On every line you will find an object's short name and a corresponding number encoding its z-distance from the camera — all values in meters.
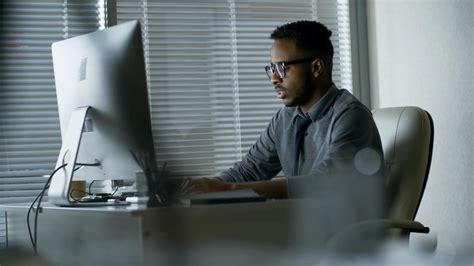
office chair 4.14
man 3.93
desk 2.97
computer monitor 3.46
